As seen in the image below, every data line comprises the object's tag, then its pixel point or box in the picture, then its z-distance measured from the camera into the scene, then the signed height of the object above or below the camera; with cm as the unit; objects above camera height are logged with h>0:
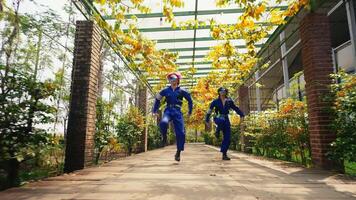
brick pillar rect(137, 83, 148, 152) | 1258 +167
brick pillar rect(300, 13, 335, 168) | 445 +99
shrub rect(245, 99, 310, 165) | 555 +16
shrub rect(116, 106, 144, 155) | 847 +31
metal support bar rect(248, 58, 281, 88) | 1334 +357
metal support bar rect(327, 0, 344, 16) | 873 +440
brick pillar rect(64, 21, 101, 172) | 489 +70
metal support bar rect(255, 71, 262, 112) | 1501 +225
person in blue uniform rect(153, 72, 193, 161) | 556 +66
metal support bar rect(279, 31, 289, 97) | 1173 +328
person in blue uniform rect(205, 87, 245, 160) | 631 +58
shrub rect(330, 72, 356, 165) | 386 +26
